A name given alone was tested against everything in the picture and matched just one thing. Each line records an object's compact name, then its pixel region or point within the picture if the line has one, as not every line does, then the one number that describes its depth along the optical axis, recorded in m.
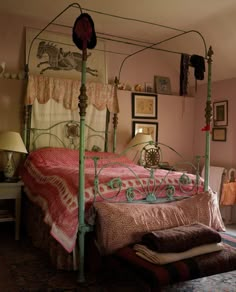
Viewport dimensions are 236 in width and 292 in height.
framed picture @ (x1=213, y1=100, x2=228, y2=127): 3.92
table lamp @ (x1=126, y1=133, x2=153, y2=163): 3.74
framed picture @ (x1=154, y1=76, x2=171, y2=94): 4.20
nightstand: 2.81
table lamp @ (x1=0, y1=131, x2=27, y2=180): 2.94
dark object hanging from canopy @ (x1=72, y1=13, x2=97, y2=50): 2.01
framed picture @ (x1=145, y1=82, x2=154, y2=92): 4.13
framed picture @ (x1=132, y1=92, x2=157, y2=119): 4.00
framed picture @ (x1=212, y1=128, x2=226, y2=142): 3.95
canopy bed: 1.99
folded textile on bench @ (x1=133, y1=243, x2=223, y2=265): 1.70
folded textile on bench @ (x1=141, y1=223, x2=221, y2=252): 1.78
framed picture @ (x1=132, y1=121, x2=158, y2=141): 4.02
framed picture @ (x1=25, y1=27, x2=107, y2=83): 3.46
